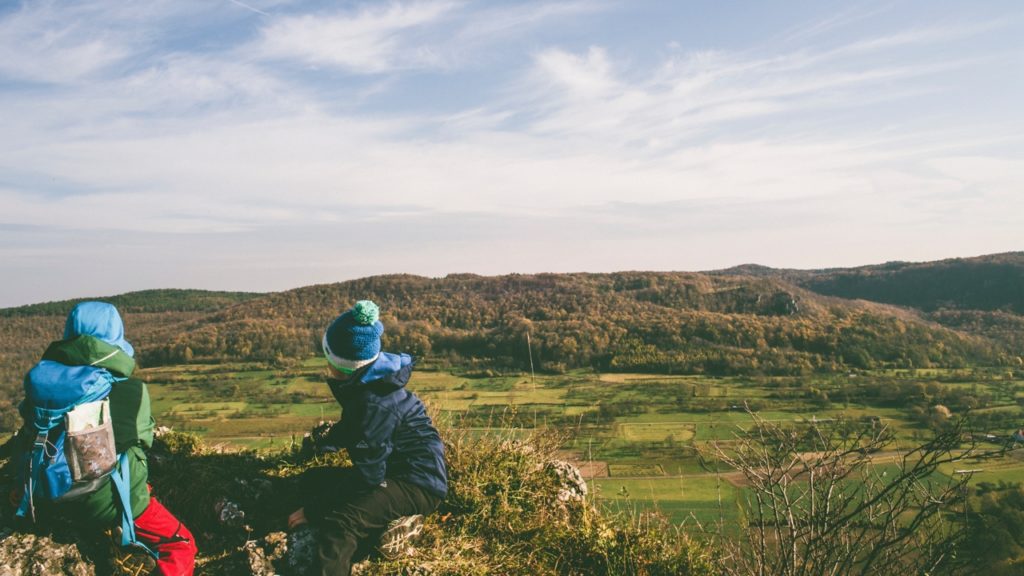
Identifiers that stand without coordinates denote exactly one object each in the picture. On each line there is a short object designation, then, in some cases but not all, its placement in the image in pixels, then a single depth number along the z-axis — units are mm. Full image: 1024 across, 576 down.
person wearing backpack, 3457
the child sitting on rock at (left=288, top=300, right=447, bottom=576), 3967
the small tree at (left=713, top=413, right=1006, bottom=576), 3574
